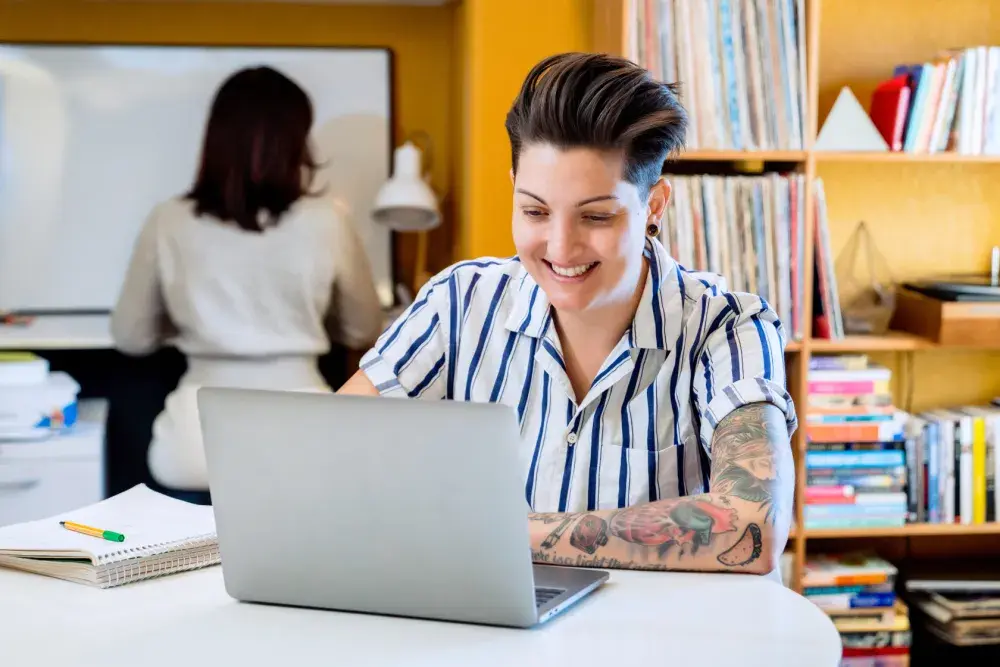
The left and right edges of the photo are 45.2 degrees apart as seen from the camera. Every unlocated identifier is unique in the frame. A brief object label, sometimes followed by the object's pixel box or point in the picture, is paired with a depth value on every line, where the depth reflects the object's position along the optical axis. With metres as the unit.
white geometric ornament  2.76
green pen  1.36
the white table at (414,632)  1.09
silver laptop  1.12
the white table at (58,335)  3.10
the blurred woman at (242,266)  2.92
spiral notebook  1.32
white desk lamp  3.34
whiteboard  3.50
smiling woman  1.55
